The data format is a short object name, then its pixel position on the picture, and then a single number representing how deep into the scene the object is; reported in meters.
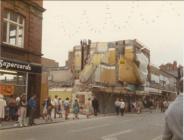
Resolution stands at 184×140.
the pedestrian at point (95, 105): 40.00
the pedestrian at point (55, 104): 31.22
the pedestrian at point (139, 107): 48.61
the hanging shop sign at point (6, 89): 27.28
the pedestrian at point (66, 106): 32.10
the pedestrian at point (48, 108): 27.84
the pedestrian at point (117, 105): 42.66
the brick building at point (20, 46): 27.64
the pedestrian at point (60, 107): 32.76
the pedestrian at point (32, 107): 24.26
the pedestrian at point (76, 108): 33.24
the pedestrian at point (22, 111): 23.48
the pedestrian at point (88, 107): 36.74
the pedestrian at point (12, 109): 26.87
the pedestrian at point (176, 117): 4.15
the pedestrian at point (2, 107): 22.73
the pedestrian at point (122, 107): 41.19
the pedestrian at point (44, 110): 27.66
